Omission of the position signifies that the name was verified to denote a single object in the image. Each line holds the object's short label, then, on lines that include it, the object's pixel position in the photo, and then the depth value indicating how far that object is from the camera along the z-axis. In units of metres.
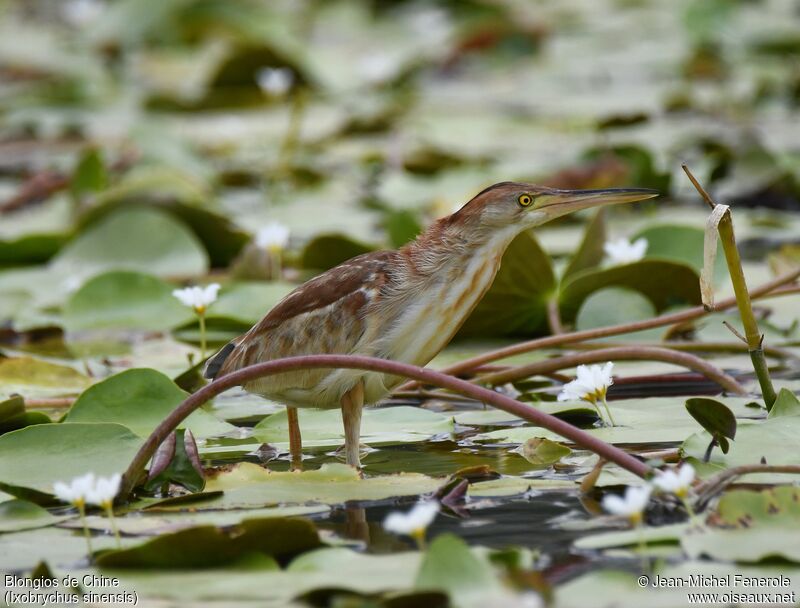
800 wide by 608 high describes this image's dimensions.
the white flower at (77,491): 4.99
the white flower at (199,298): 7.14
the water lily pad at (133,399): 6.59
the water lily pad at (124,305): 9.15
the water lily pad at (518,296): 7.90
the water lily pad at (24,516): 5.40
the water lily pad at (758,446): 5.48
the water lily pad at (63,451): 5.75
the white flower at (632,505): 4.57
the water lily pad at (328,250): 9.52
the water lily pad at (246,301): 8.76
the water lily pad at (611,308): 8.00
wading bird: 6.05
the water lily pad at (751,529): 4.56
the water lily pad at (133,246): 10.33
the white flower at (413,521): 4.50
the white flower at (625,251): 8.41
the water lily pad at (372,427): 6.76
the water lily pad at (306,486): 5.50
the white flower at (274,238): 8.78
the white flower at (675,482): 4.74
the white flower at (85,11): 23.22
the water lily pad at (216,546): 4.72
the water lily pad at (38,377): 7.61
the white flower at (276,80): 14.89
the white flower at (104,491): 4.99
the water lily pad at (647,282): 8.12
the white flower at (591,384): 6.19
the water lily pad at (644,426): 6.34
